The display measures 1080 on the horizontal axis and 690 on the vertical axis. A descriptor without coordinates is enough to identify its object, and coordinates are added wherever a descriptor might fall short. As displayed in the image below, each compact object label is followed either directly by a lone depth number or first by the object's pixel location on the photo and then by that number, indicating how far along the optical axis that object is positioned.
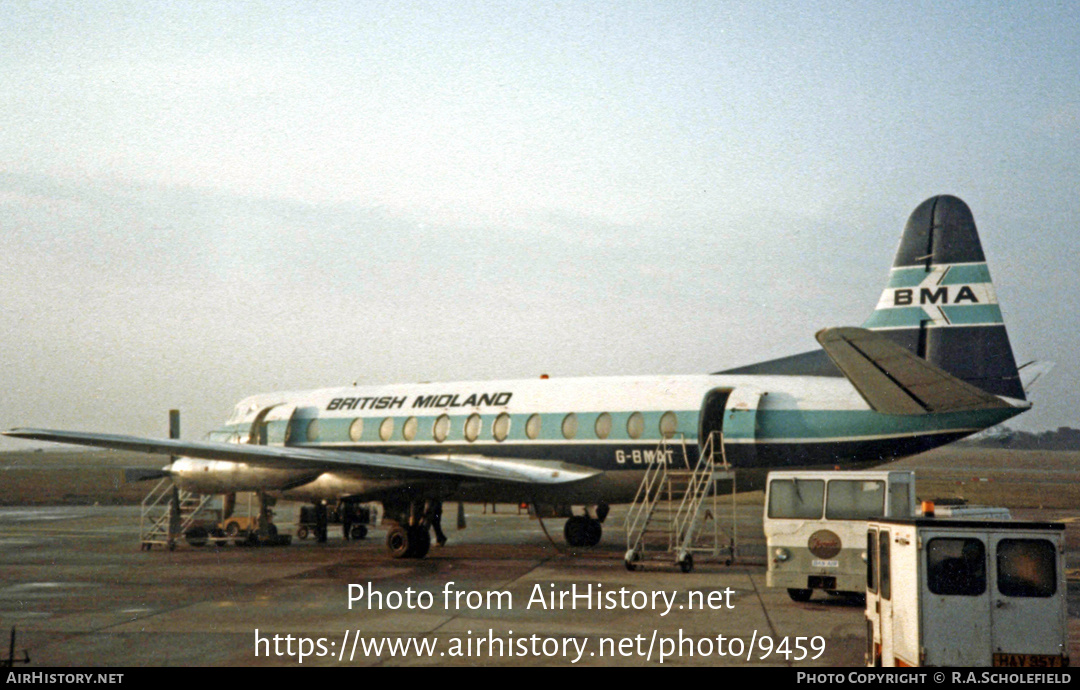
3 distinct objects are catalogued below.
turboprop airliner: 18.53
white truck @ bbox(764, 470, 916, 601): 15.42
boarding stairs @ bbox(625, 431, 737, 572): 19.27
